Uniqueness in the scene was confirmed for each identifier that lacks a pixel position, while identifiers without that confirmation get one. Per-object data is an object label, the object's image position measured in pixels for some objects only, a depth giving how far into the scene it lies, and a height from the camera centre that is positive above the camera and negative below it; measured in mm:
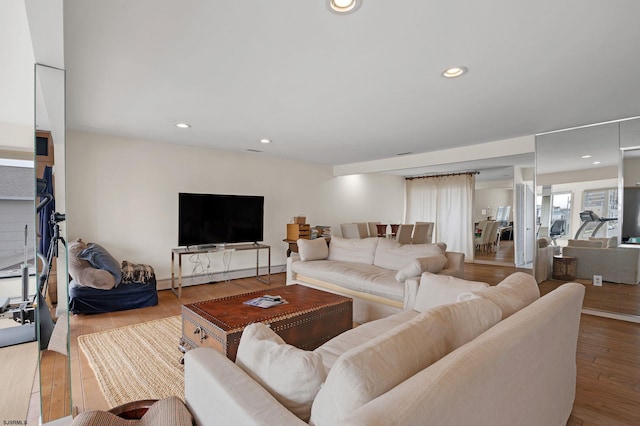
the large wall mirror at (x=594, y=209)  3468 +50
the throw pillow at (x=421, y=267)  3027 -571
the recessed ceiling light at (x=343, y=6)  1481 +1029
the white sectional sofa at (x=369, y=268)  3153 -735
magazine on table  2549 -796
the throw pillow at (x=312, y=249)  4438 -585
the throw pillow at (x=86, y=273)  3443 -753
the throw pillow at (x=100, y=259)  3516 -604
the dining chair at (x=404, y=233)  6586 -485
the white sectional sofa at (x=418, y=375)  785 -510
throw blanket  3857 -849
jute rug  2082 -1248
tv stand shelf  4328 -626
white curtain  7457 +126
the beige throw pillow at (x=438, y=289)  2164 -581
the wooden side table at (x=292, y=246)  5715 -686
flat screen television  4500 -145
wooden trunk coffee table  2117 -846
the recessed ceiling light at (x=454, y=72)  2190 +1044
